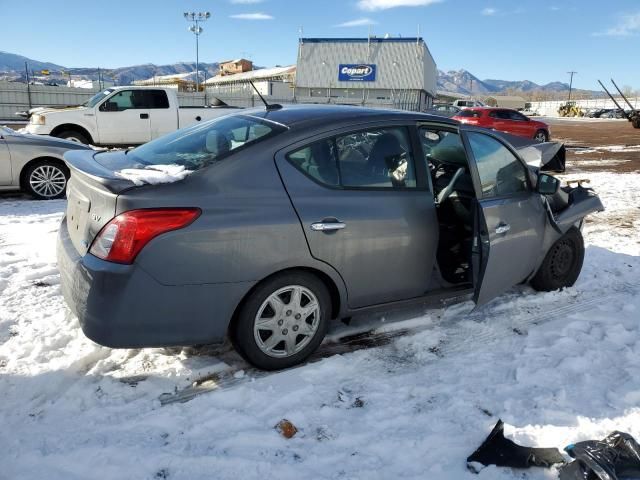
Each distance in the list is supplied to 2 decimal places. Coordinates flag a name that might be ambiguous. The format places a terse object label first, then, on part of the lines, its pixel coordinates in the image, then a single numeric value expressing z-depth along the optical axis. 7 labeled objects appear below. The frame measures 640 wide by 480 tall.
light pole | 50.44
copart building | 56.94
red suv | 21.52
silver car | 7.61
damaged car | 2.75
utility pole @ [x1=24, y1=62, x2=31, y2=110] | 28.74
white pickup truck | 12.52
